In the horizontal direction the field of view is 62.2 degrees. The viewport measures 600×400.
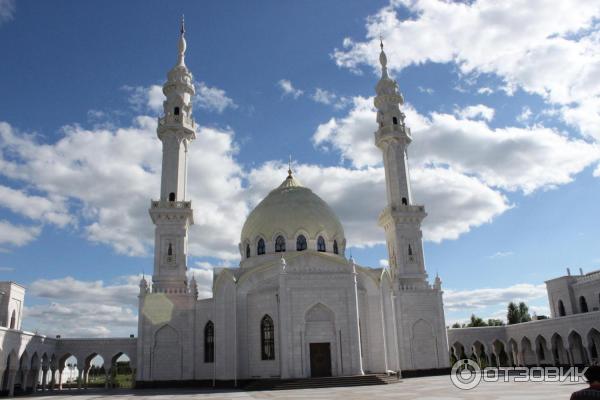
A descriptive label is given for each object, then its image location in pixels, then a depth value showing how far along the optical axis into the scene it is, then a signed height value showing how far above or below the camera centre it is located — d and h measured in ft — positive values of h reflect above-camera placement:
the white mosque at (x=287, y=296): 111.04 +13.94
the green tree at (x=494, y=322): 252.21 +12.36
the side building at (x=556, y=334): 133.29 +3.38
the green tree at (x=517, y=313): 231.91 +14.72
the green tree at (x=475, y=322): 242.99 +12.06
